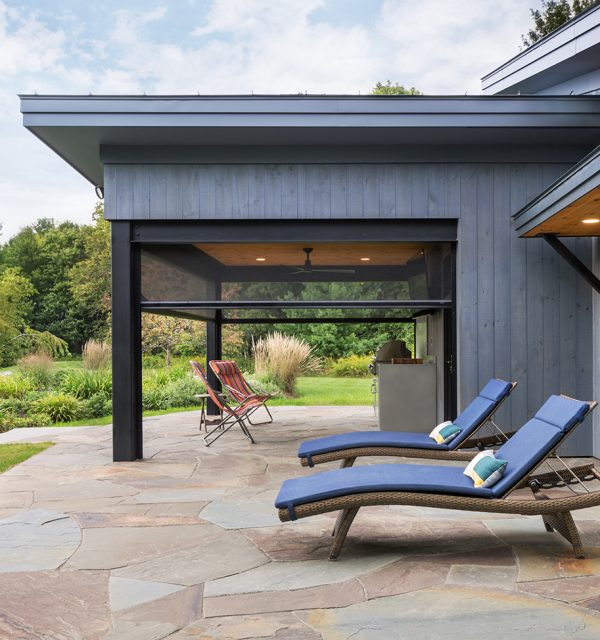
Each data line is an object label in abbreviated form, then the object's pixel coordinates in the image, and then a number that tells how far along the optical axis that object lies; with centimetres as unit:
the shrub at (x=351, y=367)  1584
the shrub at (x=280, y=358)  1298
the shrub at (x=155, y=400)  1202
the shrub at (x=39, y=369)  1282
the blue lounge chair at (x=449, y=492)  375
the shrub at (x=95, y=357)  1391
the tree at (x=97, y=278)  2325
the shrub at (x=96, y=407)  1108
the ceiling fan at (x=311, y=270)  721
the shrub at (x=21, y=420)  982
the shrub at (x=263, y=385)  1241
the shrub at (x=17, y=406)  1078
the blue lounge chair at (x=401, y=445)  528
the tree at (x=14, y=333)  1667
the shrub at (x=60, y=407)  1068
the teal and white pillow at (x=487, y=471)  396
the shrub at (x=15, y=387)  1192
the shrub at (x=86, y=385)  1178
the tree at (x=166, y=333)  1788
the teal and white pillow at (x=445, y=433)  545
